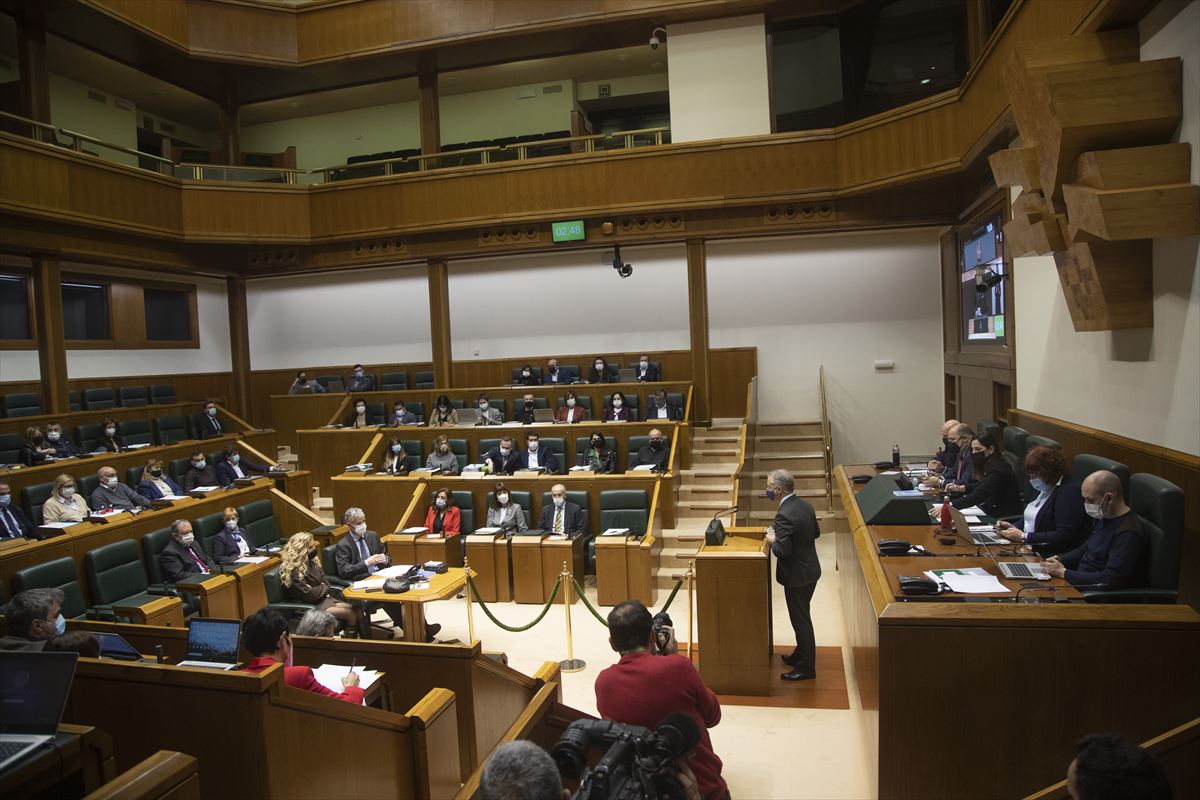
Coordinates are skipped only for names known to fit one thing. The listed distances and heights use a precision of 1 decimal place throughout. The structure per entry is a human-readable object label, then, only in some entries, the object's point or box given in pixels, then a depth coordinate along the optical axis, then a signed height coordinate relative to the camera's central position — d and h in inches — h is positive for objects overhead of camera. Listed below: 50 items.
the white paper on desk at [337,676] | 142.0 -57.0
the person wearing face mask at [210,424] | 470.6 -28.6
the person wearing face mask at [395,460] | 386.3 -45.6
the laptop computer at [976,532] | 167.9 -42.0
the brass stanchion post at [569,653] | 235.8 -90.1
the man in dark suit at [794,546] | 197.2 -49.1
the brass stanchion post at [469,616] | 250.0 -81.8
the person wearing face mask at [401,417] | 458.3 -28.1
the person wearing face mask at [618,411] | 420.5 -27.6
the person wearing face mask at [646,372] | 478.9 -7.7
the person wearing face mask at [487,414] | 435.2 -27.3
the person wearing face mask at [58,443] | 373.1 -29.0
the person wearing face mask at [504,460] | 366.3 -44.9
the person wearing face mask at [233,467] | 385.1 -46.5
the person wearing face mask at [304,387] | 534.3 -9.8
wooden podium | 199.8 -68.2
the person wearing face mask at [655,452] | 360.2 -43.5
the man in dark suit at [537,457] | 367.9 -44.4
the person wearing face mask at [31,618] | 146.3 -44.0
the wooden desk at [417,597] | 227.9 -67.2
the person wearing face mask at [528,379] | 488.7 -9.3
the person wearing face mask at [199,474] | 370.3 -46.7
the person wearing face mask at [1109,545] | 138.9 -37.3
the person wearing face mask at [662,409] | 416.2 -27.1
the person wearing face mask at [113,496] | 315.6 -47.1
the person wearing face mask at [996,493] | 207.5 -39.6
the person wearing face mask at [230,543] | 290.8 -63.0
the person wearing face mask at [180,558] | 268.5 -62.5
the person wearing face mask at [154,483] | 340.8 -45.9
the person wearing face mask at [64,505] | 289.3 -45.7
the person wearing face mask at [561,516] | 319.6 -63.9
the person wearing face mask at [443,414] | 441.7 -26.7
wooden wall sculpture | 152.6 +37.1
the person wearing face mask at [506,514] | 328.8 -63.6
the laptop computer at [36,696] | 84.7 -33.9
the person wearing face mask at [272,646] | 125.3 -44.3
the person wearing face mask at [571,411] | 423.8 -27.0
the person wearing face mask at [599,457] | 359.6 -44.9
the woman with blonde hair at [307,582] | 242.5 -65.5
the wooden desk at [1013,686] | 114.0 -51.0
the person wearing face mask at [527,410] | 425.7 -25.3
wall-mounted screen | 303.4 +25.5
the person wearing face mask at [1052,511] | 164.1 -36.4
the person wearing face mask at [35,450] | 346.3 -30.0
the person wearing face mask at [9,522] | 278.1 -49.4
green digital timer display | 457.7 +77.5
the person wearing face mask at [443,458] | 381.4 -44.7
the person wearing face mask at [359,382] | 512.1 -7.1
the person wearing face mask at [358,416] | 461.1 -27.3
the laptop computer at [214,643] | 128.3 -44.1
